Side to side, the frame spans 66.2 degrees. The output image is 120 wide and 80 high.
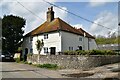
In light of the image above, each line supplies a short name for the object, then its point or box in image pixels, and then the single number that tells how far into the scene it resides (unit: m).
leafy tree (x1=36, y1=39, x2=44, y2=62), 14.08
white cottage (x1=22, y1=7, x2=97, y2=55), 15.08
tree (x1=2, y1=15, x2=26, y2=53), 17.48
